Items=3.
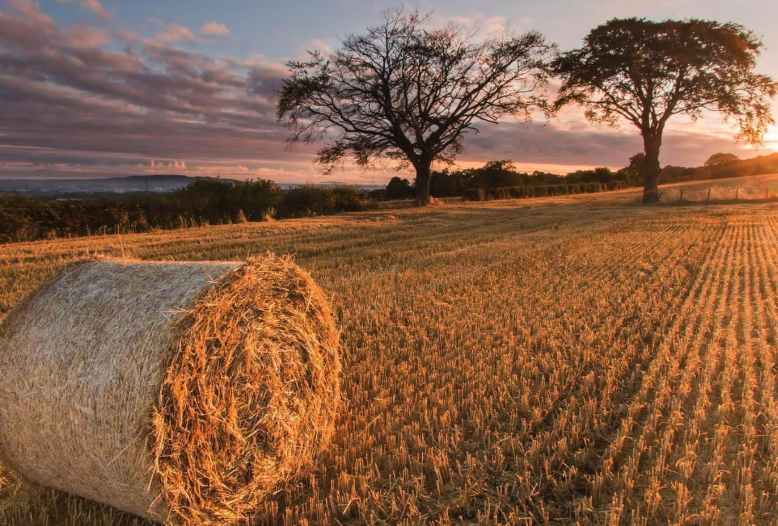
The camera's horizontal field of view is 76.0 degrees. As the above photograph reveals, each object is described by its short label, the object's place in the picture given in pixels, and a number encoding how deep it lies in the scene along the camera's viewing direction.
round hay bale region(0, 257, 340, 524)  2.54
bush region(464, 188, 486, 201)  37.84
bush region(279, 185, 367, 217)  31.84
